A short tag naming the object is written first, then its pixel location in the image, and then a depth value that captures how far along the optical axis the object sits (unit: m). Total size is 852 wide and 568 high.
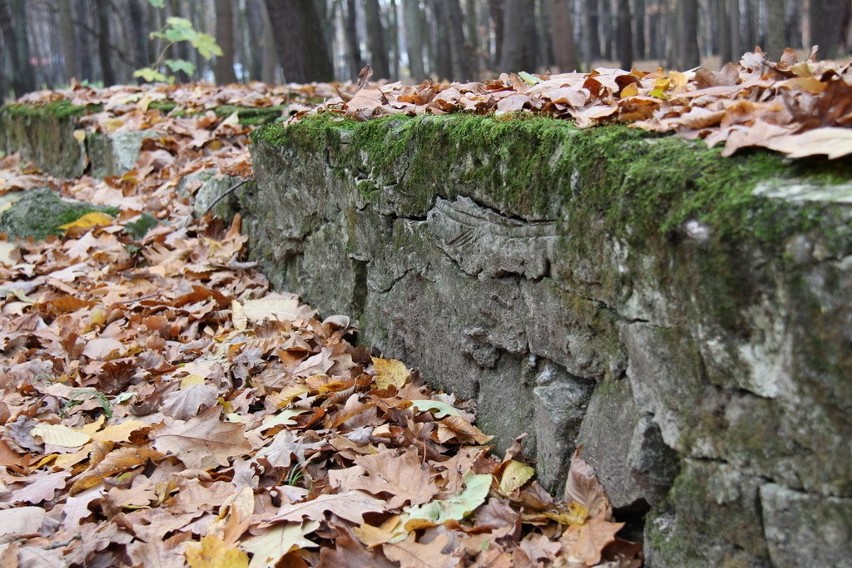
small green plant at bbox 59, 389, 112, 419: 3.44
